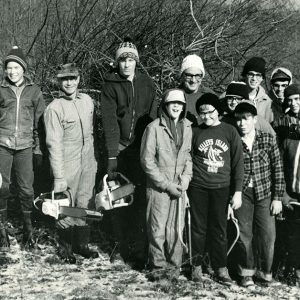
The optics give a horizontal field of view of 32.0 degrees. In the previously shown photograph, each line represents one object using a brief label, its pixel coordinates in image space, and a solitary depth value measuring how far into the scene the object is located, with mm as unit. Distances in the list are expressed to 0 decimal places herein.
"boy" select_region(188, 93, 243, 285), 4730
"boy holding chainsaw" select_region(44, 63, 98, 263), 5172
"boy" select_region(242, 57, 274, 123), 5422
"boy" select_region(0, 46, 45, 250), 5430
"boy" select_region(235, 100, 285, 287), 4793
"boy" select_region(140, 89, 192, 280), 4785
